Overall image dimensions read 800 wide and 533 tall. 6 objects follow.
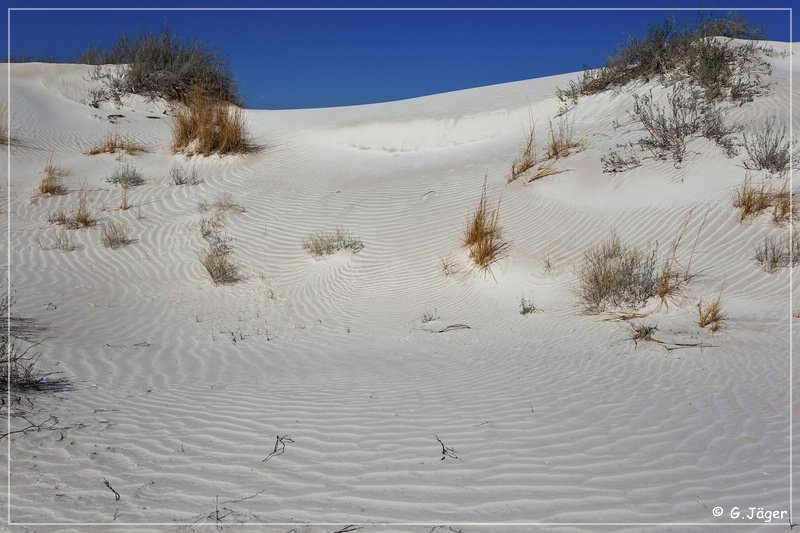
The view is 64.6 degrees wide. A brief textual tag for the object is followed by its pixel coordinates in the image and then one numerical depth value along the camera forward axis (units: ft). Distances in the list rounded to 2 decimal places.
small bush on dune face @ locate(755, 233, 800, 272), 25.26
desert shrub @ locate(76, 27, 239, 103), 63.36
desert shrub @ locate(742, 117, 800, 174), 29.43
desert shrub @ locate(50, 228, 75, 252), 33.04
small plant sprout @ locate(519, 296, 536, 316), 24.64
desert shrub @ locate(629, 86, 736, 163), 33.06
